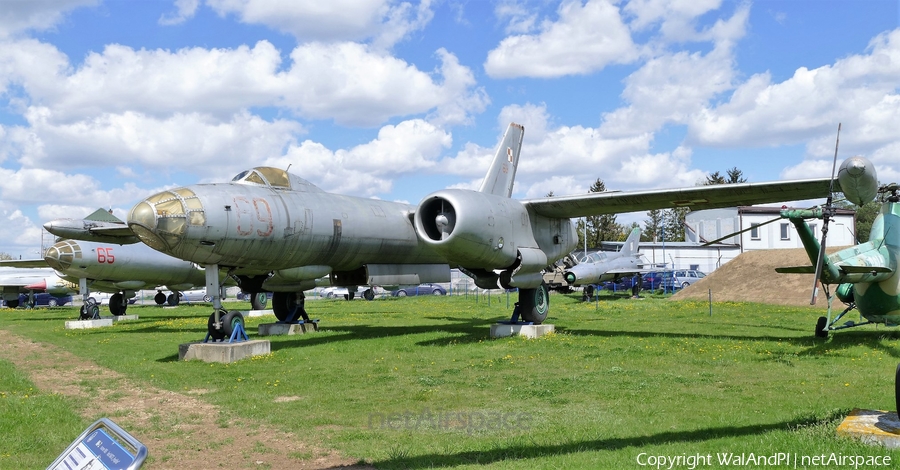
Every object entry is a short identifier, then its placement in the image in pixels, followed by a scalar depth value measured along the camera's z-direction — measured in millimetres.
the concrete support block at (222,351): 12469
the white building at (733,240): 45500
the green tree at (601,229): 69625
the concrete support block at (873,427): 5555
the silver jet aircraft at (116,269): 24047
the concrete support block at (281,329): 17219
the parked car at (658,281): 44500
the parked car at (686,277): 44491
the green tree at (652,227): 80312
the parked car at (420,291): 55025
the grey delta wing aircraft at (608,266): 33750
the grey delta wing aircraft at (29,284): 43500
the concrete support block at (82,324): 22812
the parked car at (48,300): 49875
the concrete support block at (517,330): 15266
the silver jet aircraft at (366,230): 12094
